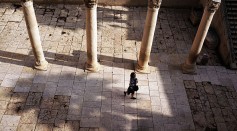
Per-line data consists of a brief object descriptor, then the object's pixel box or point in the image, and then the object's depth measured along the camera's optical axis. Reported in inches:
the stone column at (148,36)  370.0
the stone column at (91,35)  366.4
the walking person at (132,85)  387.9
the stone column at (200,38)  372.0
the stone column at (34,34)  372.2
